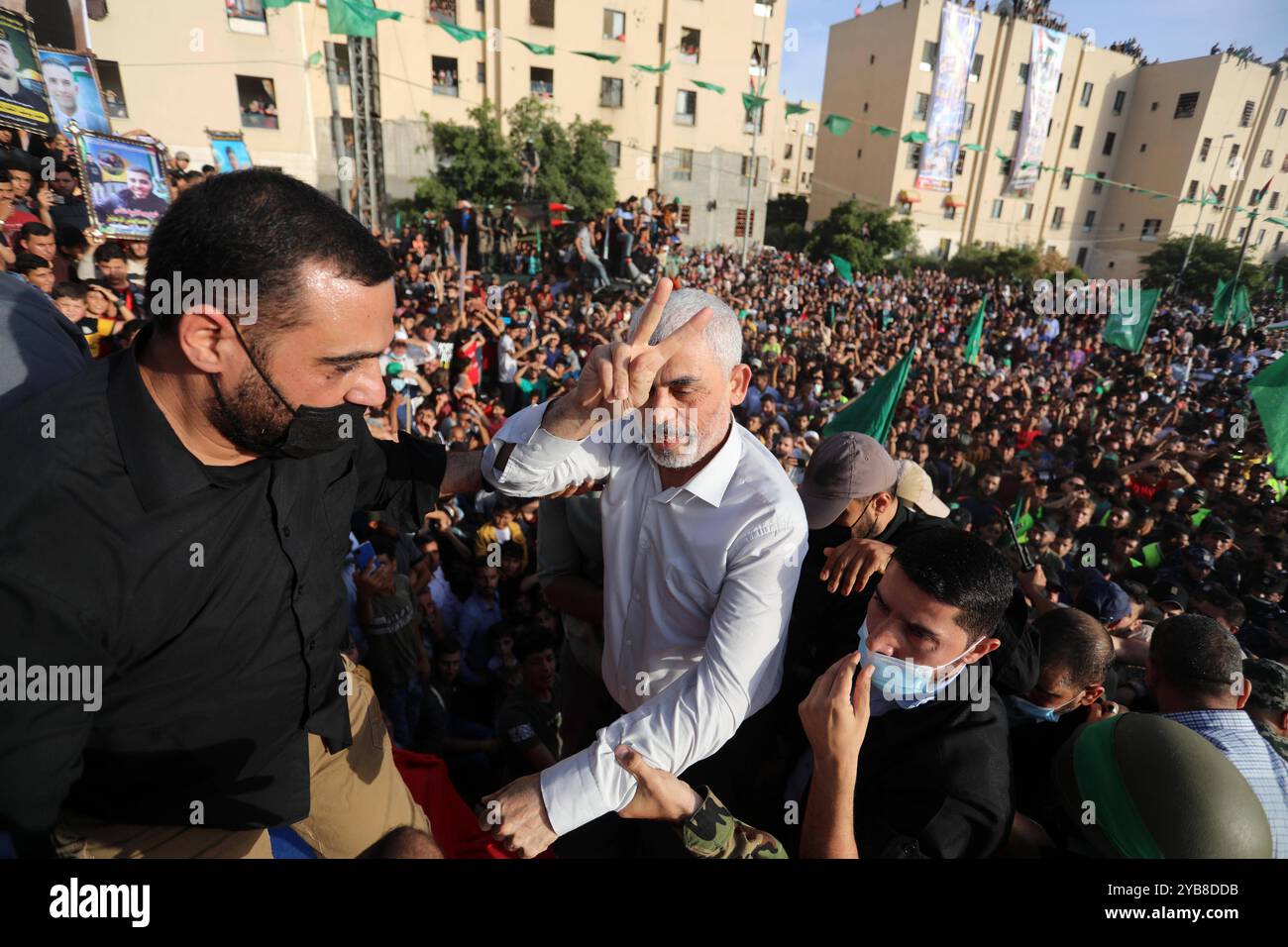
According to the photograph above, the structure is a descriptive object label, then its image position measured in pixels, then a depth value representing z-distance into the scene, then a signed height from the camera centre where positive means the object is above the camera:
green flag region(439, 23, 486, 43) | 15.27 +4.64
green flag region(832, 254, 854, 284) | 16.50 -0.26
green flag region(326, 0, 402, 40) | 11.87 +3.77
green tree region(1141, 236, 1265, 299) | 37.06 +0.53
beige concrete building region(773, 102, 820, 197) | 53.91 +7.96
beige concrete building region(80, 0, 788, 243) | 22.39 +6.17
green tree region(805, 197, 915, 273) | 34.38 +1.14
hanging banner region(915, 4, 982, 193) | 37.78 +9.75
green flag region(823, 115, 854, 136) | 16.87 +3.38
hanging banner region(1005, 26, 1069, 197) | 39.81 +10.32
